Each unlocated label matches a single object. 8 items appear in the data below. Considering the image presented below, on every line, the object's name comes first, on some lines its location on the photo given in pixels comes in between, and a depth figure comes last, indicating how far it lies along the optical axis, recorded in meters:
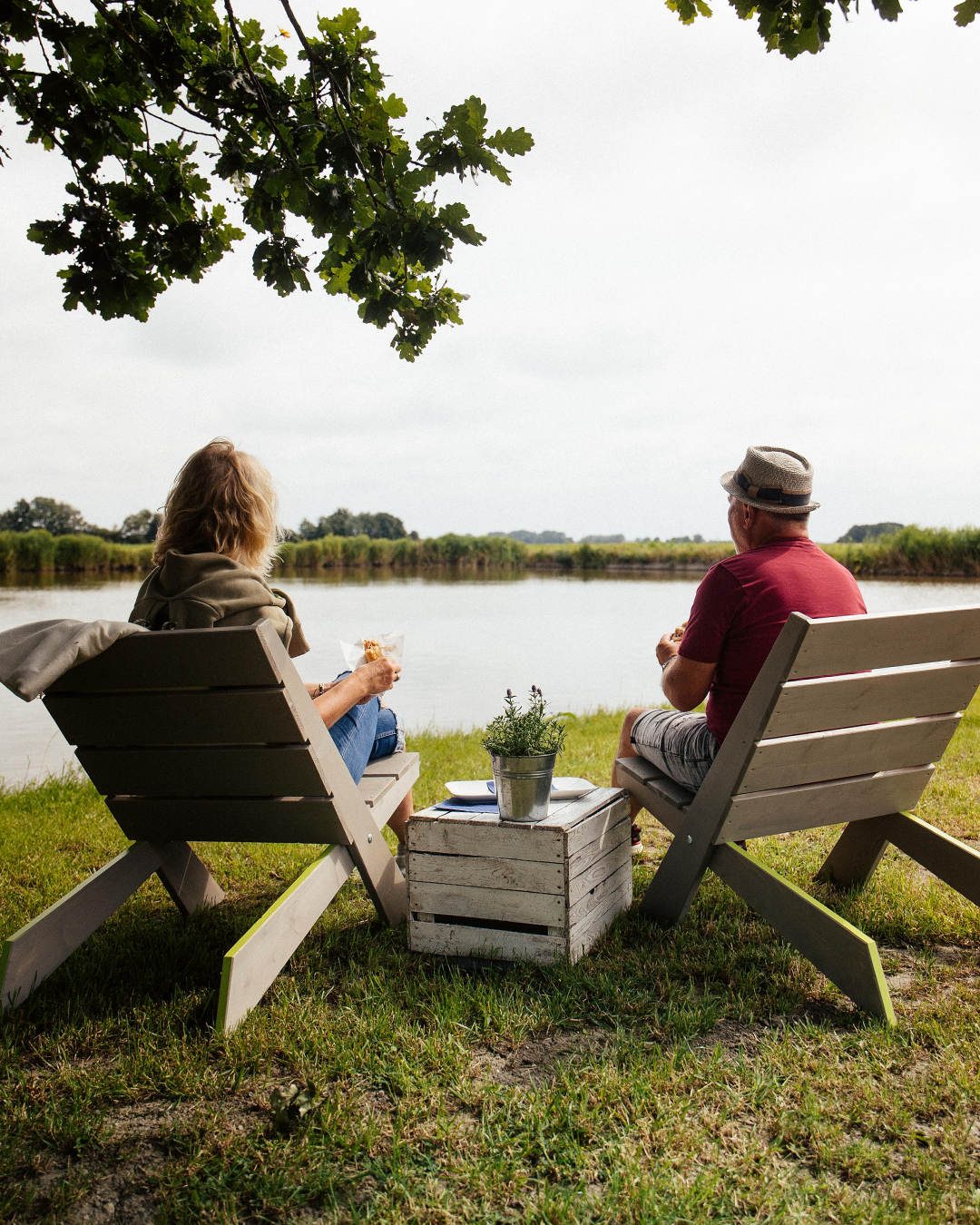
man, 2.93
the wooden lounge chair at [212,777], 2.44
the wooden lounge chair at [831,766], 2.49
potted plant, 2.81
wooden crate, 2.75
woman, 2.73
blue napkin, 3.07
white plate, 3.20
